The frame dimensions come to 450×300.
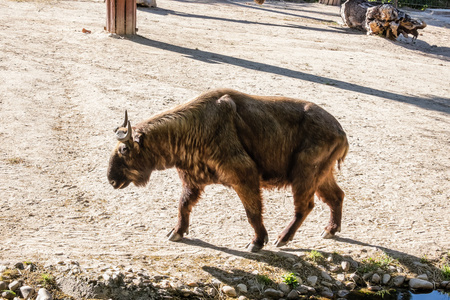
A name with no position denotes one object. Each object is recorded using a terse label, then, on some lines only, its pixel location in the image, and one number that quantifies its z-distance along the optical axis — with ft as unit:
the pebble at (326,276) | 17.57
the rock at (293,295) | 16.71
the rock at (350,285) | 17.53
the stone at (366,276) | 17.89
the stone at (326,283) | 17.39
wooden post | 46.98
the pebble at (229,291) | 16.22
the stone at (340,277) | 17.67
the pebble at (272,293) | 16.55
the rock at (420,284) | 17.76
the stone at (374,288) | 17.61
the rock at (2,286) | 14.89
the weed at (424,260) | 18.75
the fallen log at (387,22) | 57.11
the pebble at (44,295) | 14.57
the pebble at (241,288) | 16.43
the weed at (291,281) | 17.02
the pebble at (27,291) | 14.73
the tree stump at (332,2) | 85.25
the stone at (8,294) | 14.65
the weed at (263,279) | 16.86
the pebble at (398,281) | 17.84
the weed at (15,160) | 23.66
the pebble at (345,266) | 18.02
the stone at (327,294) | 17.03
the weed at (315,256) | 18.20
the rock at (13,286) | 14.89
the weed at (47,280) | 15.27
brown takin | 17.21
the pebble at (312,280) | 17.30
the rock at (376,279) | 17.80
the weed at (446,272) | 18.22
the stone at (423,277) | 18.09
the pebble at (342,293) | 17.21
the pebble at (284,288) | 16.80
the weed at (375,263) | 18.13
